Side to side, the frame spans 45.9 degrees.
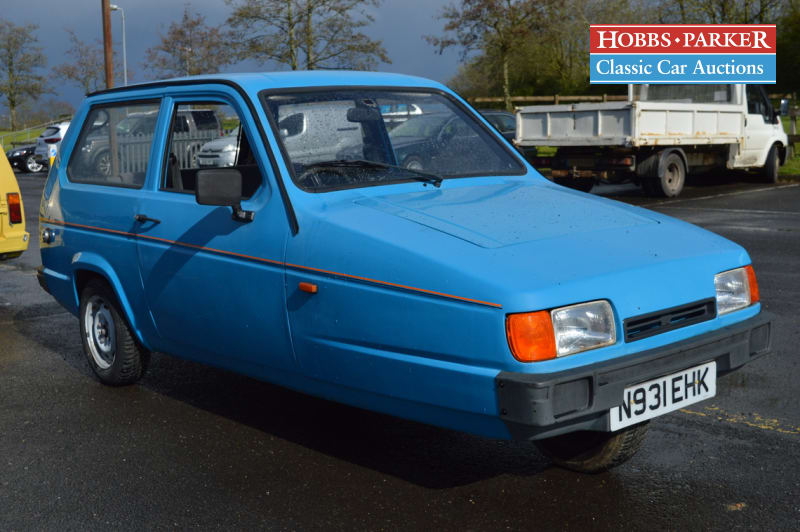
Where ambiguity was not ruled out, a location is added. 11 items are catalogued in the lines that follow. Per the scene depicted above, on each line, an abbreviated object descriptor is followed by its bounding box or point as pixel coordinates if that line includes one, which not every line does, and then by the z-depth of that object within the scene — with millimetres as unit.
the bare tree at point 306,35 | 35969
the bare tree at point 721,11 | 36906
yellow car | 8344
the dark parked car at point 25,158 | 34406
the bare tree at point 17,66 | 58938
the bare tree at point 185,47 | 43406
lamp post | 47500
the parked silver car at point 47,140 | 33031
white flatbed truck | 16547
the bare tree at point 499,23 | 41281
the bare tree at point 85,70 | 54375
